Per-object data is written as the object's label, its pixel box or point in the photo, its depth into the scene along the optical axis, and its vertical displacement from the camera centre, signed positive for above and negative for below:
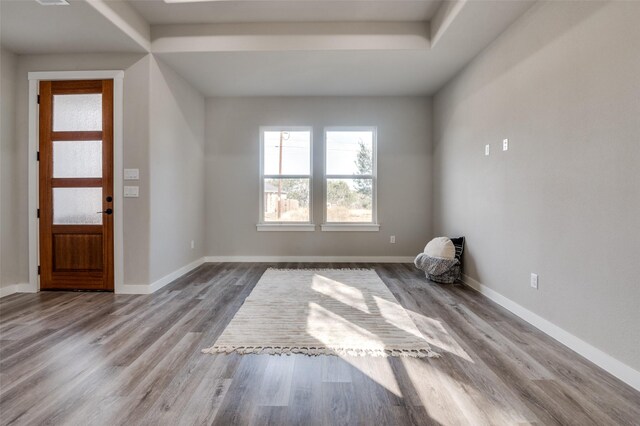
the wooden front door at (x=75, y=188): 3.48 +0.15
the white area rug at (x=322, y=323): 2.16 -1.00
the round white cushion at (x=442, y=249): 3.84 -0.57
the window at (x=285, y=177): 5.17 +0.43
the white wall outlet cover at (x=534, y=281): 2.59 -0.64
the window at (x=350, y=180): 5.16 +0.39
